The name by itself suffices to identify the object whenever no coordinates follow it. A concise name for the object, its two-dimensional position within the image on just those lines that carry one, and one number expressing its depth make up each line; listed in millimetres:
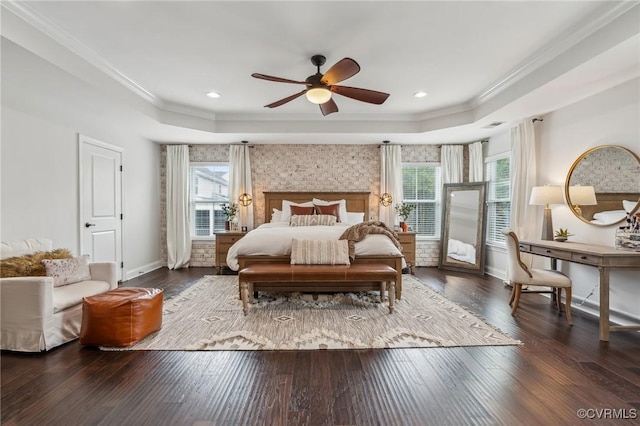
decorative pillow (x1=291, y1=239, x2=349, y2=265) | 3703
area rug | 2652
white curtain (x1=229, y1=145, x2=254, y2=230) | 6137
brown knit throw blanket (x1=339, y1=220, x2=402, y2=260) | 4081
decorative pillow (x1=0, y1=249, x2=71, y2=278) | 2684
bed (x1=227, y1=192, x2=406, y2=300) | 4027
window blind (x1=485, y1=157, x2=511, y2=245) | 5310
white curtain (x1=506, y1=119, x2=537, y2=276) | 4297
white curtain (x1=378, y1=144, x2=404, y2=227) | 6172
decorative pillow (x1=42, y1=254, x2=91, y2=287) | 2904
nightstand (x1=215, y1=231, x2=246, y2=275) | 5617
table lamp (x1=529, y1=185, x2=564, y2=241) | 3756
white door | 4246
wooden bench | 3318
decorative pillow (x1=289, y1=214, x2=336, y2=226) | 5363
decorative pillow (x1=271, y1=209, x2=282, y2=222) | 5906
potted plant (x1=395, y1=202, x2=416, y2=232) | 5925
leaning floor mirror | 5605
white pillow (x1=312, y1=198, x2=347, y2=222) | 5775
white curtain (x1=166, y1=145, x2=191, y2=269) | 6078
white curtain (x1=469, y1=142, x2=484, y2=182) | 5906
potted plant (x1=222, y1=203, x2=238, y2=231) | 5984
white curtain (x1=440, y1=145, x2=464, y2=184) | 6207
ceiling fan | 2741
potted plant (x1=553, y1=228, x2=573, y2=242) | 3636
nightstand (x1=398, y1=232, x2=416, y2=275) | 5688
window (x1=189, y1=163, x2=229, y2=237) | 6379
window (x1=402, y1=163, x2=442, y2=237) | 6422
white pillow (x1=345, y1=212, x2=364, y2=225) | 5867
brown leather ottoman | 2562
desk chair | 3184
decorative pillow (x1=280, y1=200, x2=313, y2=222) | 5767
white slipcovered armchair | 2473
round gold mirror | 3125
